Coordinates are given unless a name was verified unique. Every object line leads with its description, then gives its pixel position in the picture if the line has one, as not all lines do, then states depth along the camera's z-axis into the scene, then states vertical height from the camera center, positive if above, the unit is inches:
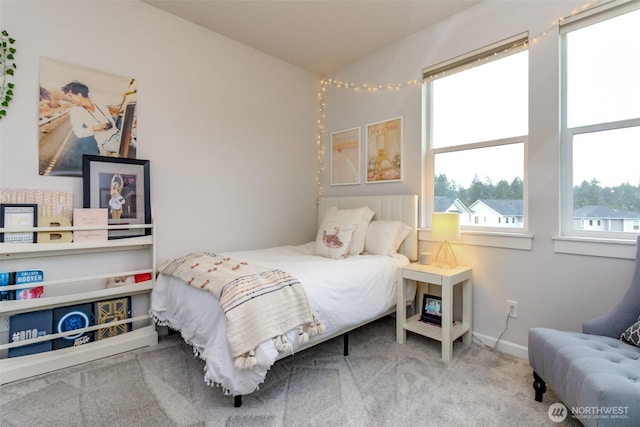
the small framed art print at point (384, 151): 119.2 +25.2
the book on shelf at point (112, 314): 87.0 -30.4
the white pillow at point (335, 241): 101.5 -9.9
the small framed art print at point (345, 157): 135.0 +25.6
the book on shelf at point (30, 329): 75.2 -30.0
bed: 59.5 -19.5
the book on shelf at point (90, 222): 82.4 -3.0
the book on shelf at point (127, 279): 91.1 -21.0
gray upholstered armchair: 44.8 -26.5
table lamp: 92.2 -6.0
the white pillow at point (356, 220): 108.1 -3.0
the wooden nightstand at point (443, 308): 84.3 -29.0
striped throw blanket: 57.8 -19.3
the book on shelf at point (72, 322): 80.7 -30.4
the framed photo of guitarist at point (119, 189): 87.0 +6.6
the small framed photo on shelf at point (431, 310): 94.7 -31.4
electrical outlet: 88.7 -28.3
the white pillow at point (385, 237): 107.0 -9.0
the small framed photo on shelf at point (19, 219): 74.4 -2.0
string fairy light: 79.4 +50.5
